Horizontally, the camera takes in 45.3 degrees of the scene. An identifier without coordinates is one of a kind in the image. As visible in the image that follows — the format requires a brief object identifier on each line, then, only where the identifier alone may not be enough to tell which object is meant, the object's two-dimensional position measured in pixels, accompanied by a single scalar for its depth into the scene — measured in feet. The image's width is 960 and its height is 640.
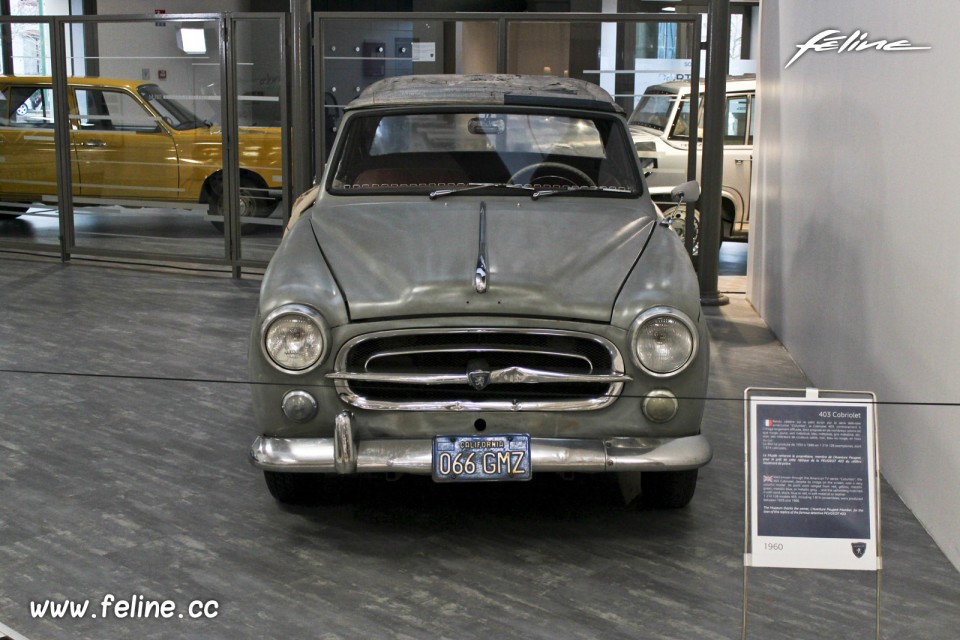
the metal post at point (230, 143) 35.81
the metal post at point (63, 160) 39.19
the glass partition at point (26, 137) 41.45
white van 33.24
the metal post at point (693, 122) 31.99
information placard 10.66
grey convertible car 13.48
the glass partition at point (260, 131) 36.42
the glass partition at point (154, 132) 38.17
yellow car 38.34
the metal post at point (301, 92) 34.65
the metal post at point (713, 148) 32.07
